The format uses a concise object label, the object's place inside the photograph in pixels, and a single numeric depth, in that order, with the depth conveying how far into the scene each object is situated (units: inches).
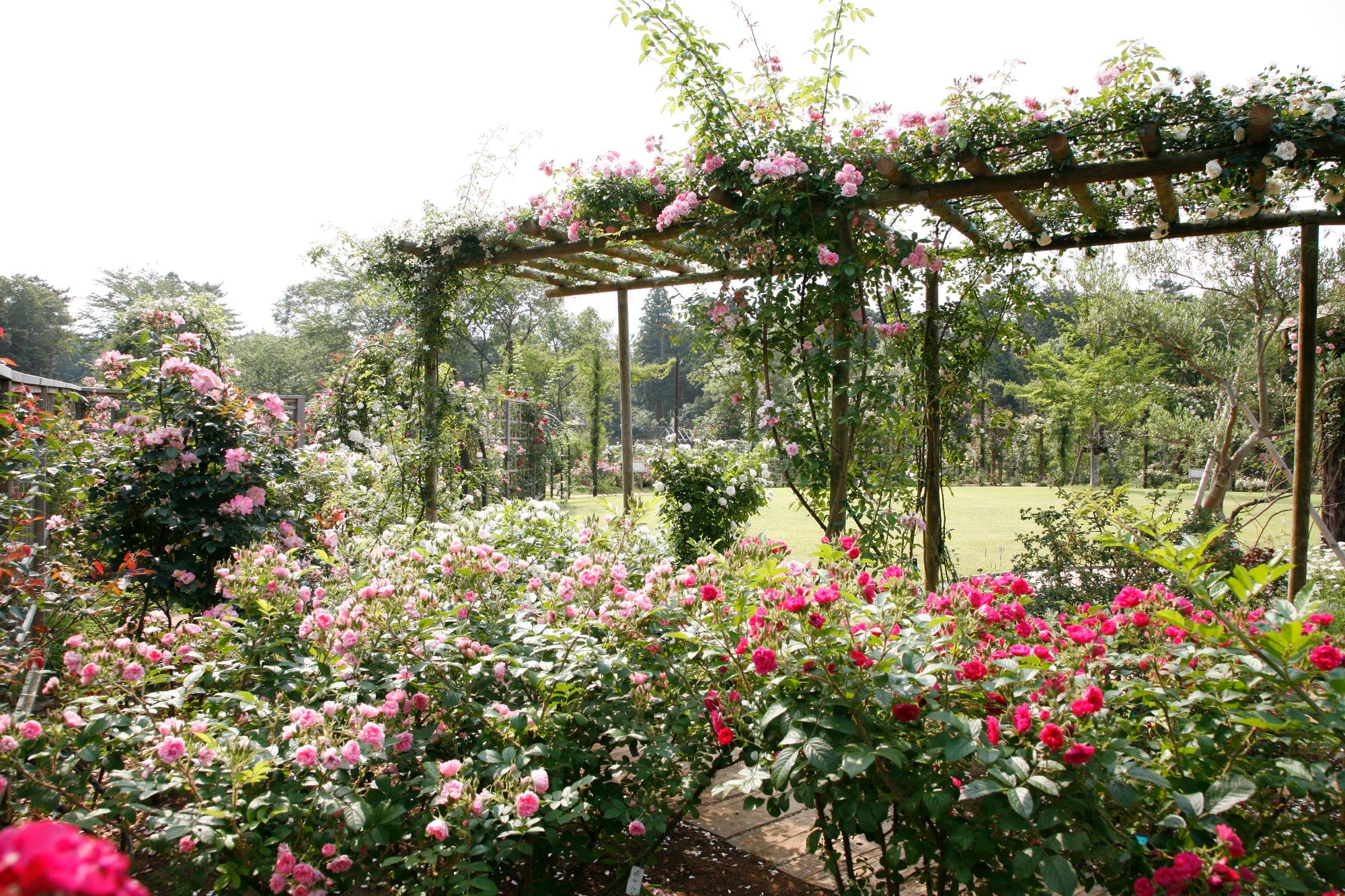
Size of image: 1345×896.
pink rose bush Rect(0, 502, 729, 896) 52.3
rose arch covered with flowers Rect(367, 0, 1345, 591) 130.4
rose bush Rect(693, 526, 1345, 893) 45.9
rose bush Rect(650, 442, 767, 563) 212.8
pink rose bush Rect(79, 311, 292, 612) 115.1
